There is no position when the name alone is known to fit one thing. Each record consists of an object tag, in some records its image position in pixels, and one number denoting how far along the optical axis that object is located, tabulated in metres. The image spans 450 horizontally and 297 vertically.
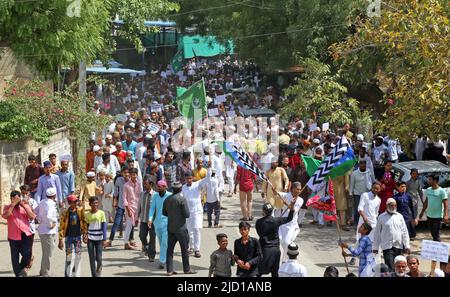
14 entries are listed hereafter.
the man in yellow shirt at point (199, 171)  19.47
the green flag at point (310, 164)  19.20
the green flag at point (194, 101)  24.47
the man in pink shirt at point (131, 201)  17.48
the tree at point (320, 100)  27.22
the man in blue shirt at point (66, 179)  18.84
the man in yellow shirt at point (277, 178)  19.20
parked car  19.17
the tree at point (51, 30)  22.17
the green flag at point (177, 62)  53.09
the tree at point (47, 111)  22.55
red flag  16.23
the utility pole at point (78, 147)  25.41
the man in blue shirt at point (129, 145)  23.37
